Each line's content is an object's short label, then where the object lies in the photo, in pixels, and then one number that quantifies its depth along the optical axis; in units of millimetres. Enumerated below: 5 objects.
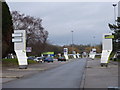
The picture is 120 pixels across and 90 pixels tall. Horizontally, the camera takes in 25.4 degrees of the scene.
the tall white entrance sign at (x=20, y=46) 33781
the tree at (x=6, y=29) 39331
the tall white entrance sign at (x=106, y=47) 38209
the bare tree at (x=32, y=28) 58000
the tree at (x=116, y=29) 56456
